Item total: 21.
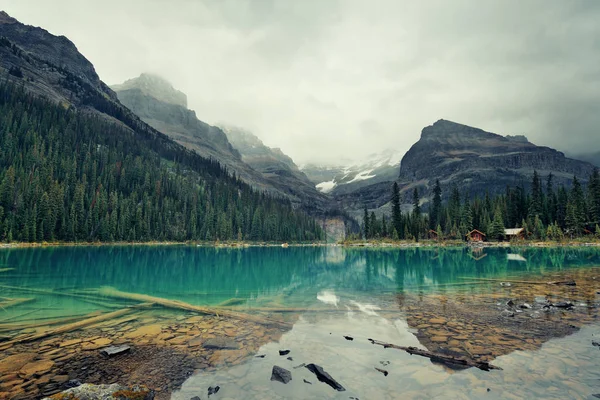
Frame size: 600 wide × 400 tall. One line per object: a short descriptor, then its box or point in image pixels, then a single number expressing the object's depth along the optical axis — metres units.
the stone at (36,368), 11.49
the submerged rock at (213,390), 10.67
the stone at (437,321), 18.96
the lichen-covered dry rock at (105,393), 8.81
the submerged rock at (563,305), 21.51
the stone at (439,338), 15.86
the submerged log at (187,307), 20.38
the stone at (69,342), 14.80
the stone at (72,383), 10.44
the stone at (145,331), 16.64
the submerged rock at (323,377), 11.30
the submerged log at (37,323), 17.25
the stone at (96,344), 14.62
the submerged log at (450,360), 12.48
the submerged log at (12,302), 22.17
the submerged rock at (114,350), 13.61
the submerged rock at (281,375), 11.77
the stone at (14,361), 11.89
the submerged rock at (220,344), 15.15
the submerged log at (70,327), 15.41
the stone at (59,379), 10.98
